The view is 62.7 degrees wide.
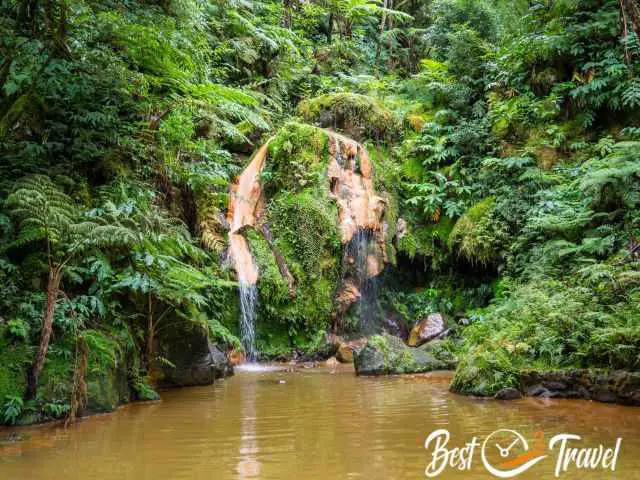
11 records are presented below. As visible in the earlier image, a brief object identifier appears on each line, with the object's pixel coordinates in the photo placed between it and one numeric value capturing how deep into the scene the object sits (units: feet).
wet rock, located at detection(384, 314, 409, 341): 40.75
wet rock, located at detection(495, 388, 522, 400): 20.16
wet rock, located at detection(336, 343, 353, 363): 34.78
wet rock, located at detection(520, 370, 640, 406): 18.61
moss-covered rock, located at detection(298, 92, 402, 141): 49.80
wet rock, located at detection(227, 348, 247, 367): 33.30
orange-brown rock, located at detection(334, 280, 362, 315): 38.68
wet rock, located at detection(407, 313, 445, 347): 37.65
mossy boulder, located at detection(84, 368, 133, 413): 17.81
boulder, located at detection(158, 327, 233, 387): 23.75
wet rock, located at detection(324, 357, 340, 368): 33.27
